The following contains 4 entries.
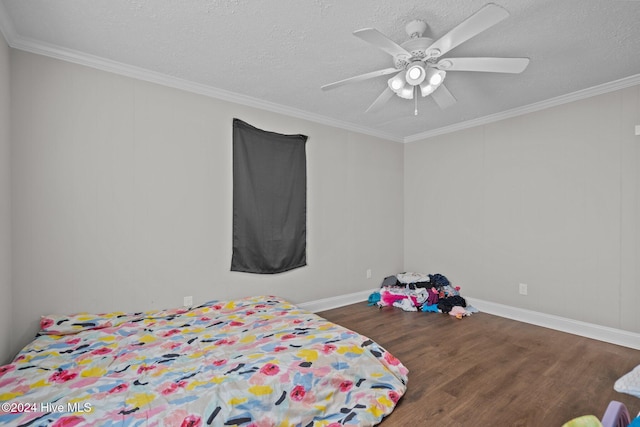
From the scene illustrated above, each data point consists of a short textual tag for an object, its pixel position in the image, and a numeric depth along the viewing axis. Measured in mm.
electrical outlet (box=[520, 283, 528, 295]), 3531
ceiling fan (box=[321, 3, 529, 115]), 1631
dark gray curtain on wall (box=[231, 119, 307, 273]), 3250
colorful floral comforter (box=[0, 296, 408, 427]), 1437
